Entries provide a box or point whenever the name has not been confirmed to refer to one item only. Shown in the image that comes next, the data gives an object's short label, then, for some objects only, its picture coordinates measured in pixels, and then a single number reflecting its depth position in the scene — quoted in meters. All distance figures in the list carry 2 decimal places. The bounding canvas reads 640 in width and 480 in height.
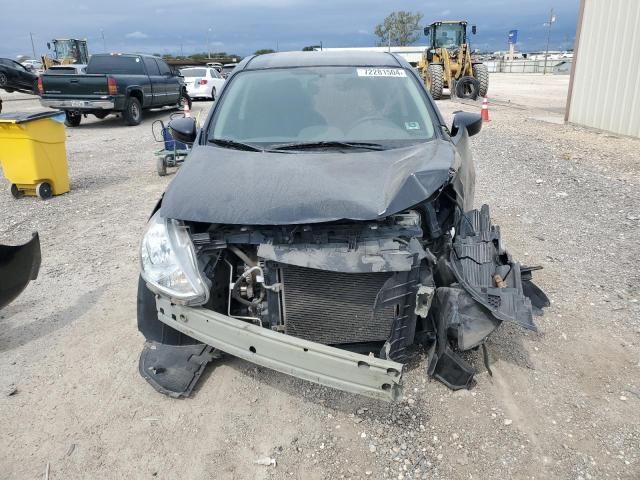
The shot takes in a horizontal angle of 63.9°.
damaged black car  2.51
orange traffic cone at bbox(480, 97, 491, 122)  13.74
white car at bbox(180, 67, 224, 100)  21.23
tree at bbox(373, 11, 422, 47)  75.31
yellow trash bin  6.82
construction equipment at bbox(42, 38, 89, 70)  29.27
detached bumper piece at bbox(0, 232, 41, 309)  3.98
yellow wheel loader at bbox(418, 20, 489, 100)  19.52
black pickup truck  13.25
